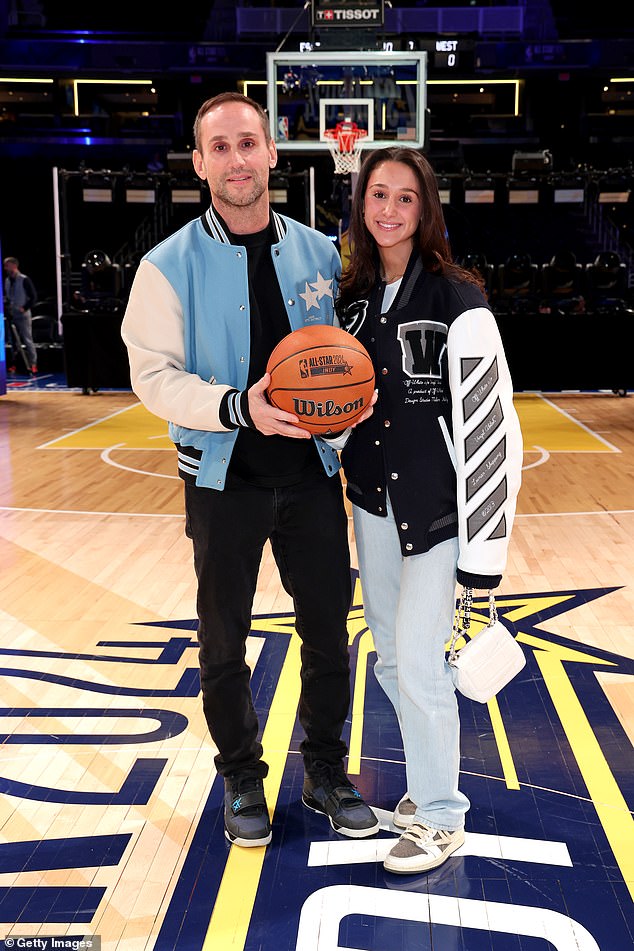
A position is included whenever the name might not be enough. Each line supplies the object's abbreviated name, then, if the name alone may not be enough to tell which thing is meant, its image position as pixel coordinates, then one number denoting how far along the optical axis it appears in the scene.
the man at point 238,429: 2.51
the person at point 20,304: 13.95
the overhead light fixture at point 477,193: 14.84
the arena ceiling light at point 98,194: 14.61
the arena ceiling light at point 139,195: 15.25
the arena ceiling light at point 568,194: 15.48
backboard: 11.46
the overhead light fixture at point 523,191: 15.09
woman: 2.36
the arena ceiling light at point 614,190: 16.31
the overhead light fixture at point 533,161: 15.34
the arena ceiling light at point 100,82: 20.47
